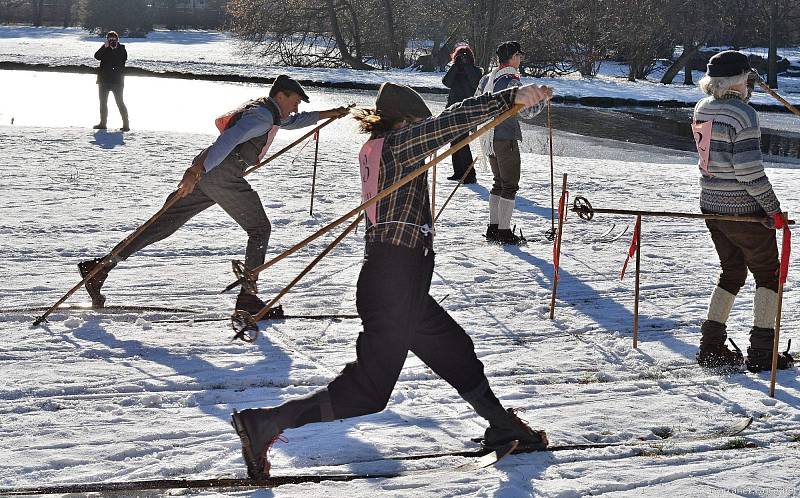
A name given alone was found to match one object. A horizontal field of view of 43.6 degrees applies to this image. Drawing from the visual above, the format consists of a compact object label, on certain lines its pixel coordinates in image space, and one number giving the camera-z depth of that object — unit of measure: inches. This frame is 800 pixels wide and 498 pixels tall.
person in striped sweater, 202.4
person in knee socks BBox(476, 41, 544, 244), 334.3
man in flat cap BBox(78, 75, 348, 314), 230.1
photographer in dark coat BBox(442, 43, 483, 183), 460.8
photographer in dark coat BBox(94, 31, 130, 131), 594.5
